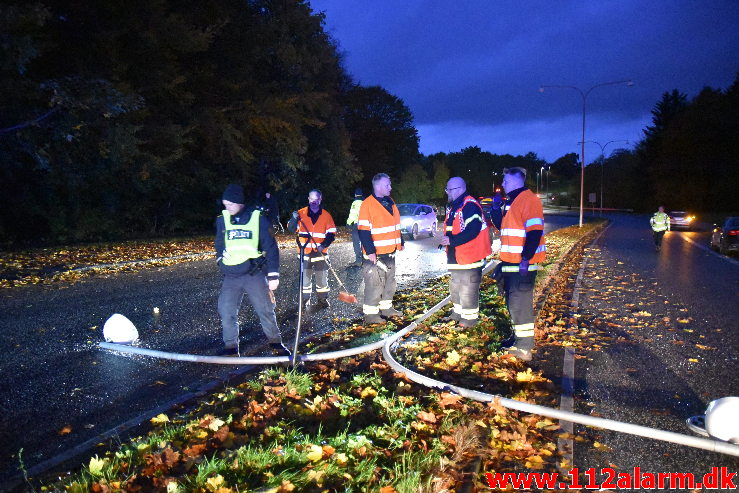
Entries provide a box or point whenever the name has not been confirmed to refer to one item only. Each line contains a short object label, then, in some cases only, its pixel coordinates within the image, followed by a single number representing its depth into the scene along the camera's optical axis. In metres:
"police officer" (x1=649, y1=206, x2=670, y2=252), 16.98
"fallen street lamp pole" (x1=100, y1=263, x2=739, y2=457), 3.28
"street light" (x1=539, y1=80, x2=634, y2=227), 26.72
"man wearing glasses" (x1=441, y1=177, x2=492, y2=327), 5.87
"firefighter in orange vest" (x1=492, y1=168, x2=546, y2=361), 4.99
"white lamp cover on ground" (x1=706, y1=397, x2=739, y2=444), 3.30
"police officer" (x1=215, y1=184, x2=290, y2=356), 5.20
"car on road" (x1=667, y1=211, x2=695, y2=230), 33.27
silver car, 21.64
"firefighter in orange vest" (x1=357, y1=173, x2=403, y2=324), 6.30
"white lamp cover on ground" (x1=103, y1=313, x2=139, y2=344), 5.84
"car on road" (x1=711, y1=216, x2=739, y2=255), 15.98
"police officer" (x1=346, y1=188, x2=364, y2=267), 10.20
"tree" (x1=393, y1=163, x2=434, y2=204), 50.97
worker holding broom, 7.78
